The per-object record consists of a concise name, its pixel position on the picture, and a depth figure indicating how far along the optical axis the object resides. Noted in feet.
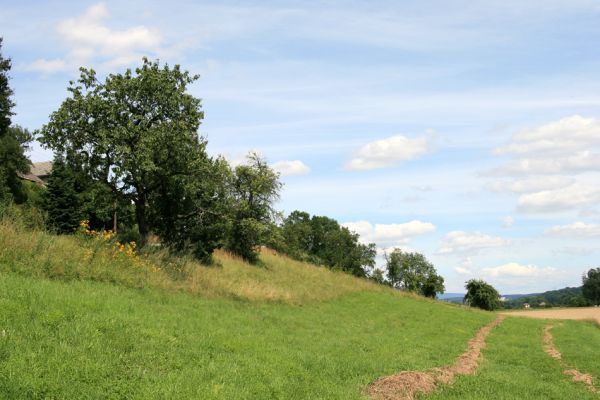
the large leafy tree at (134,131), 88.43
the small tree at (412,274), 333.21
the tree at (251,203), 140.59
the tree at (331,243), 363.15
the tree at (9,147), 147.64
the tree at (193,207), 96.94
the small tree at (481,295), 296.92
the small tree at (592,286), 457.27
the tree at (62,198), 115.96
